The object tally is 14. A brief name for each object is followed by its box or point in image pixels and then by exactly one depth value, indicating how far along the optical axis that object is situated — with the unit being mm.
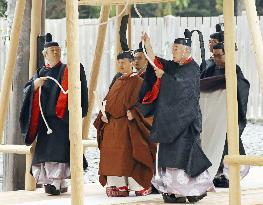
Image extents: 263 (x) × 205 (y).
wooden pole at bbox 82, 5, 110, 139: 16267
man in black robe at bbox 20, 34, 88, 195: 13610
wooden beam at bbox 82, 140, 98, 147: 15625
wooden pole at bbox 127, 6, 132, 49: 16704
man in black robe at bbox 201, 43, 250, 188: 14546
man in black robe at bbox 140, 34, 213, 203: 12825
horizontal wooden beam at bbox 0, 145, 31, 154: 14669
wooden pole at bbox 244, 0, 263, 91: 10517
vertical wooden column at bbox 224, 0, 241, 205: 11268
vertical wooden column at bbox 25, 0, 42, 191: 14942
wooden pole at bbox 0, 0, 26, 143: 14587
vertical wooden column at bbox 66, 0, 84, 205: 9649
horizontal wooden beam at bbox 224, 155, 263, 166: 10999
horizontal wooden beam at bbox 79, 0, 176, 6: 14628
